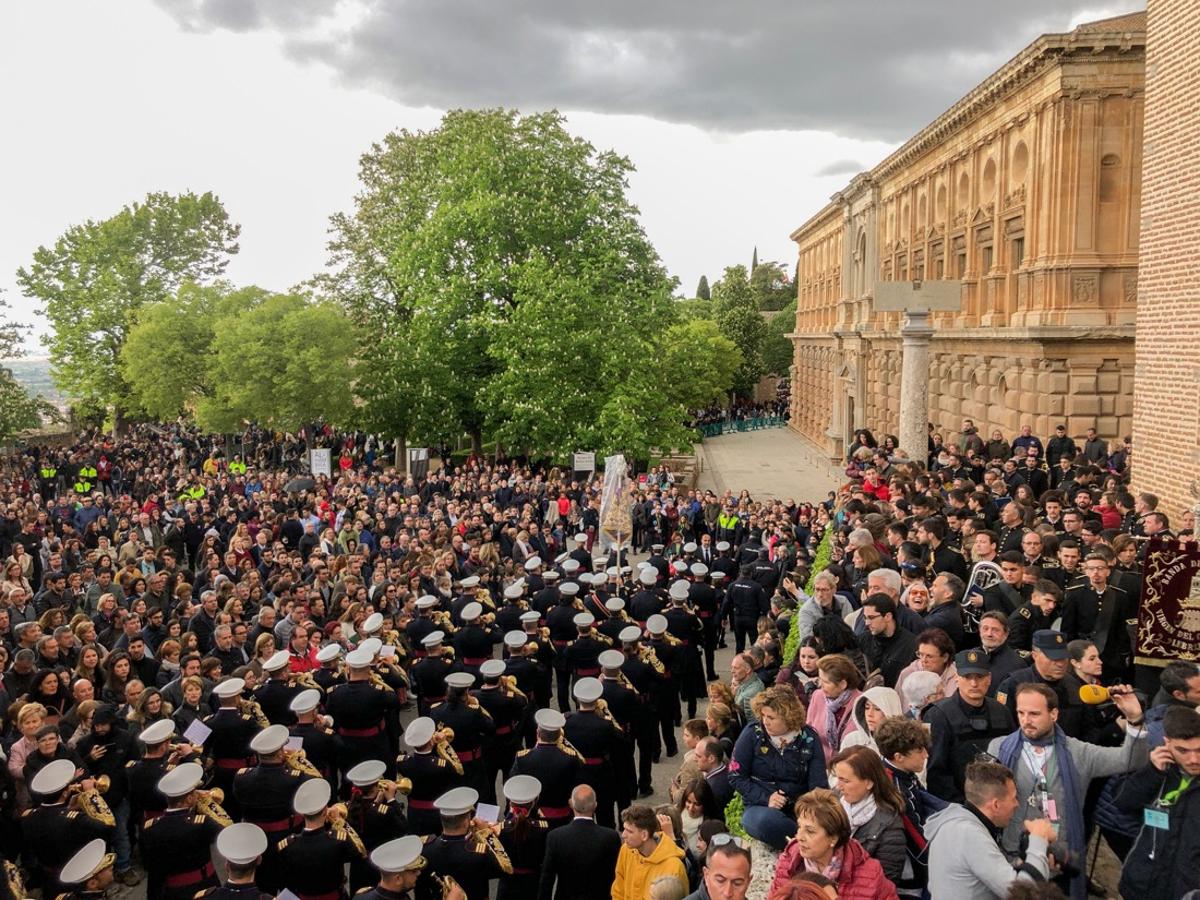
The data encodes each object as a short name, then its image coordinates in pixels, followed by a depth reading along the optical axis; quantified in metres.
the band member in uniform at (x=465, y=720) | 8.99
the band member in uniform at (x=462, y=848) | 6.62
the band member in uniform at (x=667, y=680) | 11.38
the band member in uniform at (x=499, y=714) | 9.62
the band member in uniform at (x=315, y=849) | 6.79
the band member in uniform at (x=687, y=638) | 12.66
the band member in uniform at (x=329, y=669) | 10.13
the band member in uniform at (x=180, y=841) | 7.20
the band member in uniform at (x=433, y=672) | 10.58
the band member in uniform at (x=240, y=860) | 6.05
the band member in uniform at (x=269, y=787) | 7.70
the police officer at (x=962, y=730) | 5.78
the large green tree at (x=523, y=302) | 31.58
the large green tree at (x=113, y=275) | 50.47
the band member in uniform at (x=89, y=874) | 6.22
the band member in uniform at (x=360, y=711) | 9.41
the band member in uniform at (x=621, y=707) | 9.66
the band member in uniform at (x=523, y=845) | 7.25
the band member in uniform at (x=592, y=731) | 8.59
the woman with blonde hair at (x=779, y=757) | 5.77
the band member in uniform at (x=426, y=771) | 8.02
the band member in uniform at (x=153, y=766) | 7.89
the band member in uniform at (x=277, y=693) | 9.63
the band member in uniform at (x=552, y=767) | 7.65
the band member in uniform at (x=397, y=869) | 5.80
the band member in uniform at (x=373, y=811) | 7.26
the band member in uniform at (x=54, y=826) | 7.20
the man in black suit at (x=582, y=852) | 6.48
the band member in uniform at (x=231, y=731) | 8.91
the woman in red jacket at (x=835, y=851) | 4.41
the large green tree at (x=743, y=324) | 78.88
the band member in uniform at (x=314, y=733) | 8.71
